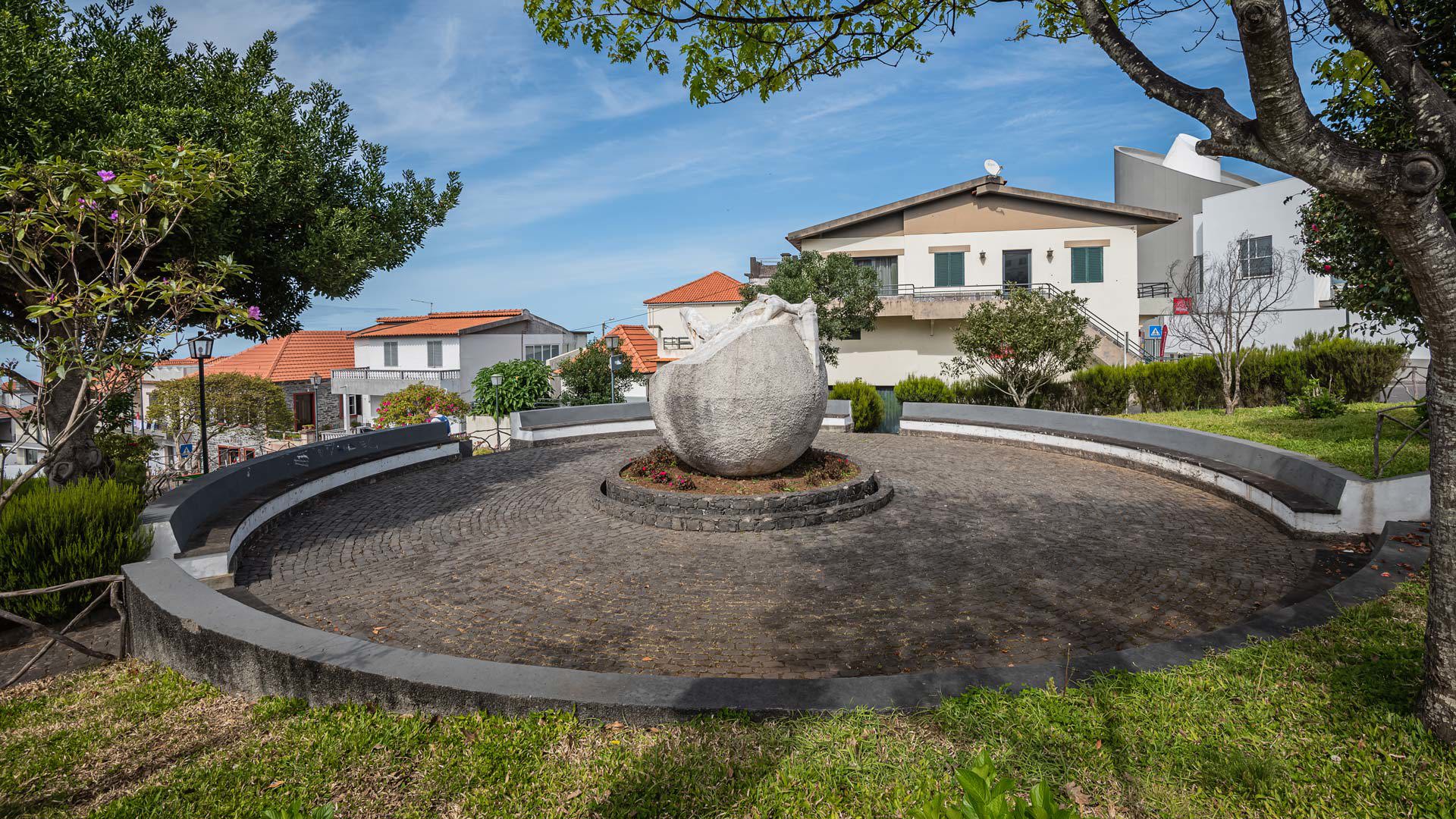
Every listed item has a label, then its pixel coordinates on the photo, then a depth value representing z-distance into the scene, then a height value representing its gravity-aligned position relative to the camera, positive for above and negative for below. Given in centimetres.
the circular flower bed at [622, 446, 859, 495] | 1038 -141
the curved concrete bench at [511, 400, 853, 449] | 1730 -97
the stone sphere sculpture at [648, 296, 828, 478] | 1006 -23
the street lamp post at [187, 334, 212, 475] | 1300 +65
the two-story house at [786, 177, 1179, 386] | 2666 +438
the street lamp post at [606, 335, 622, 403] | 2314 +79
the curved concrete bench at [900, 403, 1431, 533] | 837 -138
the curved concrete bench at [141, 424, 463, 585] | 739 -130
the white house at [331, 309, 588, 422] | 3931 +195
